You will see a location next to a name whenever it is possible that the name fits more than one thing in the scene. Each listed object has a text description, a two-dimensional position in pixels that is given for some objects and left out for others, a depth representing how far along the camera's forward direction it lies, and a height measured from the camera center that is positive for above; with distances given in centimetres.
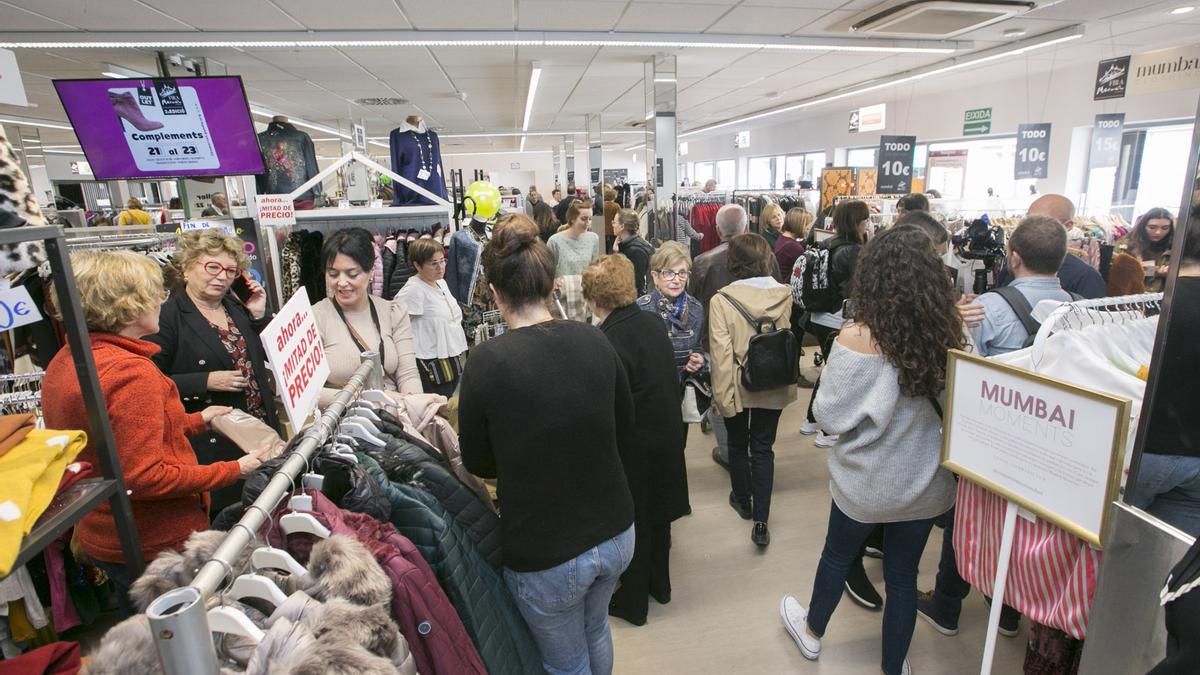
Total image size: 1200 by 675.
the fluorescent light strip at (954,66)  605 +144
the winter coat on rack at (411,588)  114 -73
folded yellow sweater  81 -38
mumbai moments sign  129 -62
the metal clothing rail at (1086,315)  168 -41
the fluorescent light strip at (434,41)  535 +152
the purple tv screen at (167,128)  355 +51
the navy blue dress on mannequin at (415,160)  478 +34
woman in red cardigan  141 -47
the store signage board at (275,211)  362 -1
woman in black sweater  147 -62
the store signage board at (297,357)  131 -35
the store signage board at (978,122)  989 +92
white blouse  325 -63
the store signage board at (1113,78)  667 +105
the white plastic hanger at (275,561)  105 -60
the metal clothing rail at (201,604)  72 -51
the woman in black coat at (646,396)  231 -78
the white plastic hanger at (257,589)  97 -61
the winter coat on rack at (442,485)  146 -68
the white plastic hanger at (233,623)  87 -59
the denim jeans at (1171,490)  141 -77
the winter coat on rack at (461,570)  133 -83
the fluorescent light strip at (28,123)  1027 +169
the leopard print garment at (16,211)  128 +2
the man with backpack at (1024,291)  230 -44
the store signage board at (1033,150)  775 +33
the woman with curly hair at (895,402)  186 -70
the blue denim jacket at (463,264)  406 -42
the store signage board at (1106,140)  687 +38
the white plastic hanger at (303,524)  113 -59
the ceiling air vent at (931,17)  486 +138
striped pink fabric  146 -100
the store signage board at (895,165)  746 +22
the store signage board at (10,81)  136 +32
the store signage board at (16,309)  229 -33
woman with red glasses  225 -51
